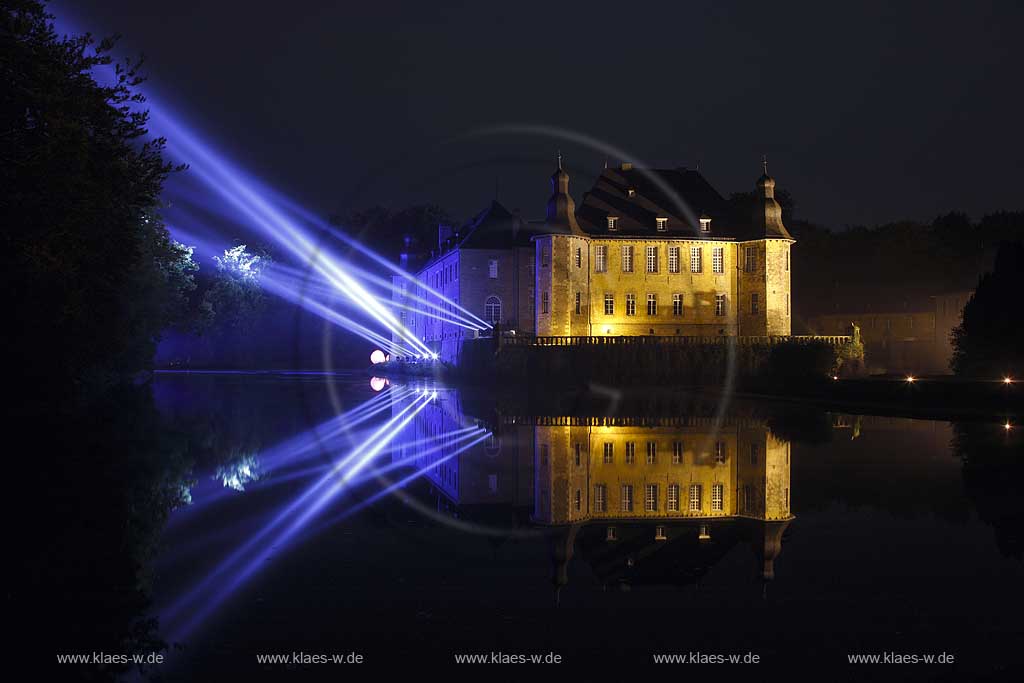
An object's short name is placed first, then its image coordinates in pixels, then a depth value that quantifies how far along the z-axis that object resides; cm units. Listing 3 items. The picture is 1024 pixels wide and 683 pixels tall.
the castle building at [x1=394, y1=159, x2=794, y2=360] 6462
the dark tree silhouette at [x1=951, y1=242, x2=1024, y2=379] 4212
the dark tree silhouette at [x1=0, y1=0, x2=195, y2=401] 2317
